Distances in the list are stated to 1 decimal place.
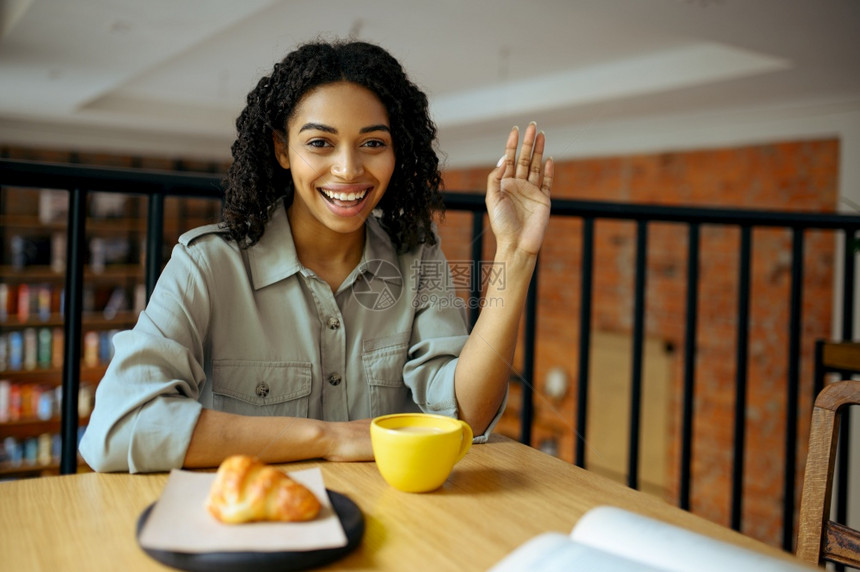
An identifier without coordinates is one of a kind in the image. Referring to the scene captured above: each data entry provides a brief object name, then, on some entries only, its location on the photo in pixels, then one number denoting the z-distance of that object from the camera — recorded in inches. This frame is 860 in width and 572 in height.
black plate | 19.5
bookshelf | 230.2
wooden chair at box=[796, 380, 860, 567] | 30.9
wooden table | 21.0
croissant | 21.6
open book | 17.8
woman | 37.3
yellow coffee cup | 26.5
